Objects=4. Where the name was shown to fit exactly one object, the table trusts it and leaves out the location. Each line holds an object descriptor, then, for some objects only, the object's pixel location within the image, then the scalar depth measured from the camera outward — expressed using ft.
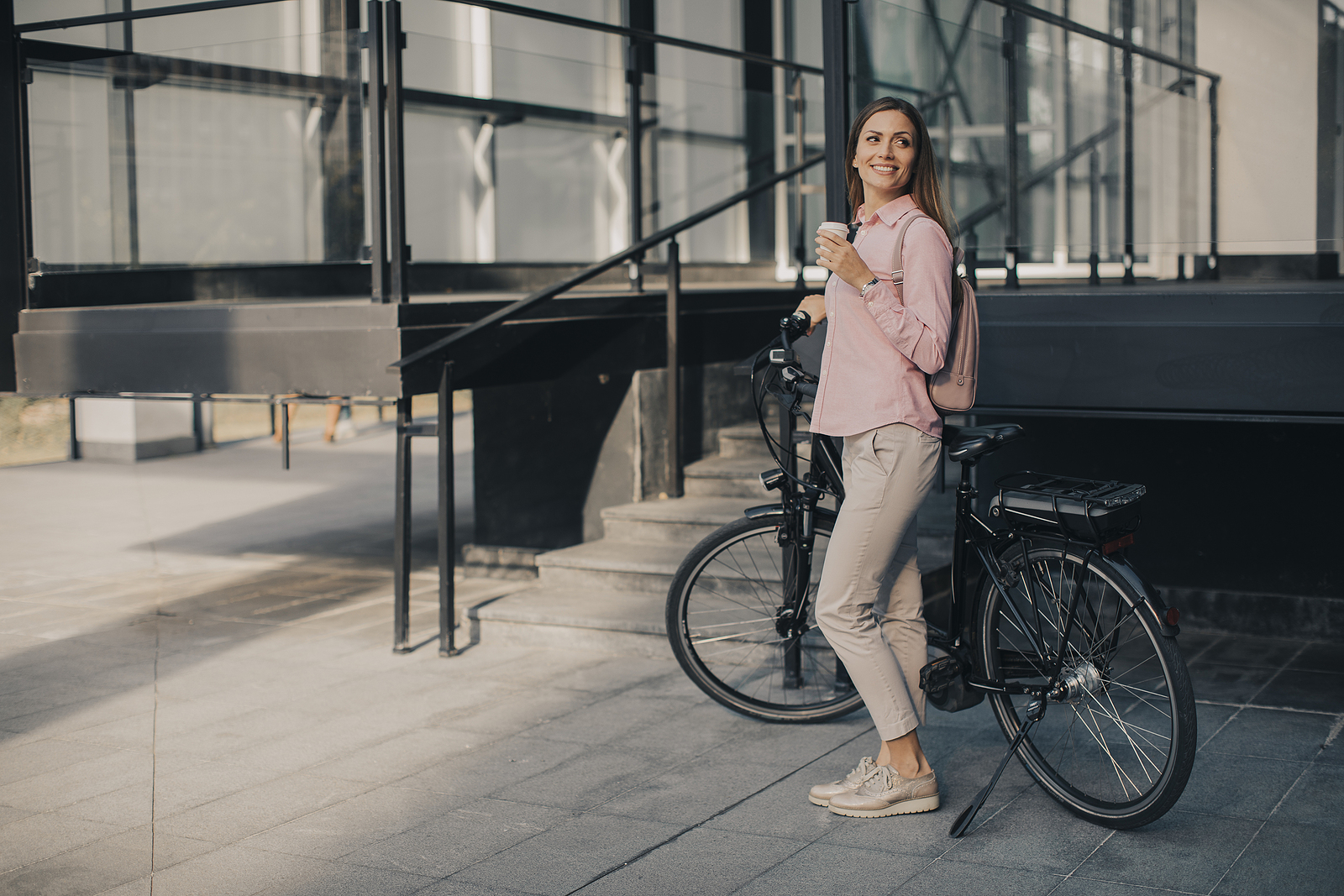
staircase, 18.49
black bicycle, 11.62
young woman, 11.34
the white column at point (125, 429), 45.70
